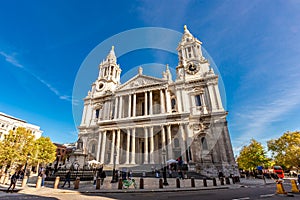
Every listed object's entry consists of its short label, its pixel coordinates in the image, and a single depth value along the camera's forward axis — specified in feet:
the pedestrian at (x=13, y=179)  37.29
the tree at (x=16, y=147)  79.61
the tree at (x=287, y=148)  104.06
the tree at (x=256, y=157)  99.29
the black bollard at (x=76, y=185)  40.04
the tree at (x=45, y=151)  112.88
